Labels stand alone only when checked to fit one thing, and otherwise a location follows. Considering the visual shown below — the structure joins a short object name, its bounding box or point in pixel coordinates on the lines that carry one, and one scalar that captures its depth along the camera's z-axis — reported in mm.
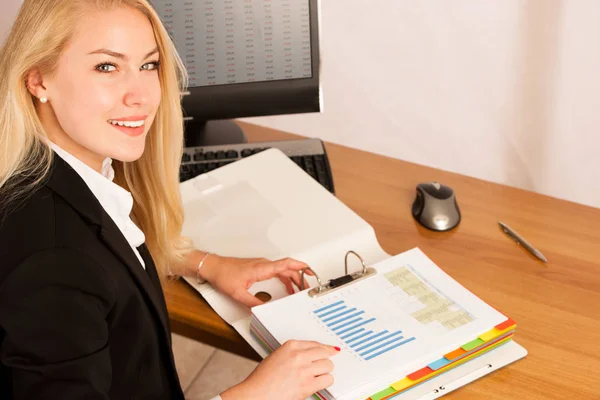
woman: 817
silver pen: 1217
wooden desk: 1004
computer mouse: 1288
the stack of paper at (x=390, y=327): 938
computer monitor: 1370
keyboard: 1398
